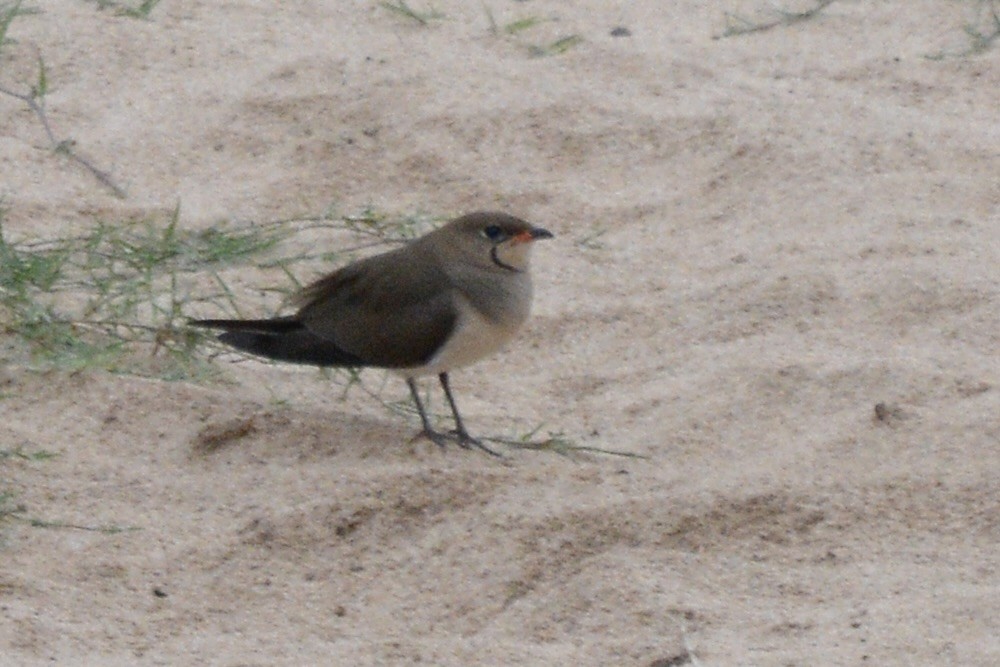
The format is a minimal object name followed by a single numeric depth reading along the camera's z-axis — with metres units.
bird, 8.73
